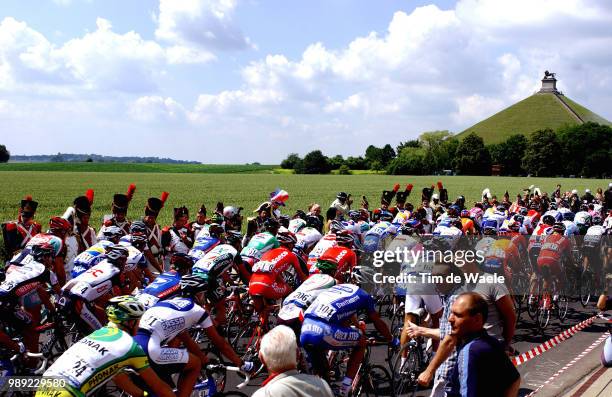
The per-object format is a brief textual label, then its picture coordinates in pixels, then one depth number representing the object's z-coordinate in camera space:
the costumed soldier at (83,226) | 11.65
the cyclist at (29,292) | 7.30
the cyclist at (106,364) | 4.20
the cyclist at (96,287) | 7.11
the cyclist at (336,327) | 5.97
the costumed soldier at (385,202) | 17.34
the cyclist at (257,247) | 9.63
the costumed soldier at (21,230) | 11.70
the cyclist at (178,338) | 5.31
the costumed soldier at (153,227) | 12.87
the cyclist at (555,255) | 11.01
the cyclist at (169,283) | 6.64
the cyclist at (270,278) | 8.08
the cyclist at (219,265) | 7.99
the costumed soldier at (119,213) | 12.81
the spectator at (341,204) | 17.94
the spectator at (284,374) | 3.48
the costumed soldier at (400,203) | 18.41
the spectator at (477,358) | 3.83
